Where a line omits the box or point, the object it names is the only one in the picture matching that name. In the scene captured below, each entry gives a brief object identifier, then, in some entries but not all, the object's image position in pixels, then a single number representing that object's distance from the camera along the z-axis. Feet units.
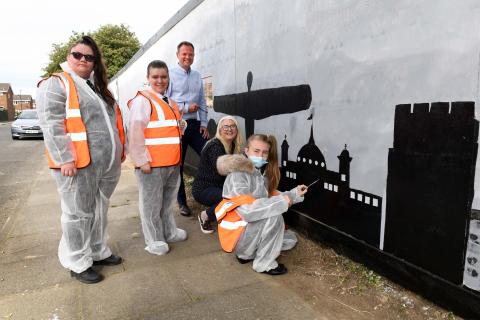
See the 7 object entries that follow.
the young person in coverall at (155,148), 9.46
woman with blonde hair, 10.92
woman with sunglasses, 8.01
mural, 6.50
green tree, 116.06
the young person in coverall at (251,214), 8.71
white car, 51.90
